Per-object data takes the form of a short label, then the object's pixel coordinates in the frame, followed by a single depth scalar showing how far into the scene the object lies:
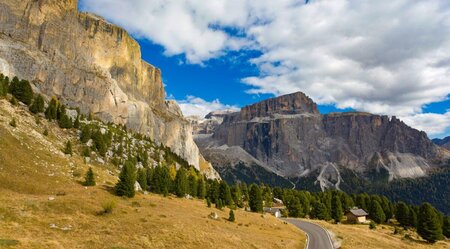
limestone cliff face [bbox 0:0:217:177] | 143.50
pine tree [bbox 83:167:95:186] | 69.06
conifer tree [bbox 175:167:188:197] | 99.69
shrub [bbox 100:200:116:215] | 49.57
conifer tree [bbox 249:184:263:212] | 110.00
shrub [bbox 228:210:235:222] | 68.12
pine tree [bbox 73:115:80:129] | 112.00
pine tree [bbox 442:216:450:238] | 103.62
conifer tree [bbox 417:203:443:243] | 88.50
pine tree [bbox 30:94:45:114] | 99.81
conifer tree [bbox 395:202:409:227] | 117.50
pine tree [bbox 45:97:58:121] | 103.89
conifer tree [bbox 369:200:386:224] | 122.88
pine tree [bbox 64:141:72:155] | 84.45
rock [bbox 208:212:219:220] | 66.25
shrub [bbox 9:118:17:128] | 74.69
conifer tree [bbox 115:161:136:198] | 67.50
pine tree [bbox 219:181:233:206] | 105.96
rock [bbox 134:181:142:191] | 83.39
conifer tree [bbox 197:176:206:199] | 115.06
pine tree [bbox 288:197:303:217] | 117.38
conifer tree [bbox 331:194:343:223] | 115.56
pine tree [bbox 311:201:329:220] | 114.88
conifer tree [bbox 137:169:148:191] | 91.85
